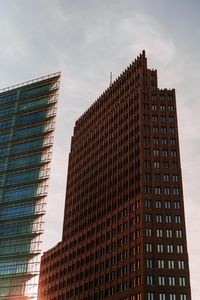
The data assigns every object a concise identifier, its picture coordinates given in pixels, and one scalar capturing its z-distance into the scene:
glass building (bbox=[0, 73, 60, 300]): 145.88
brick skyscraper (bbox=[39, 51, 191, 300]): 108.81
